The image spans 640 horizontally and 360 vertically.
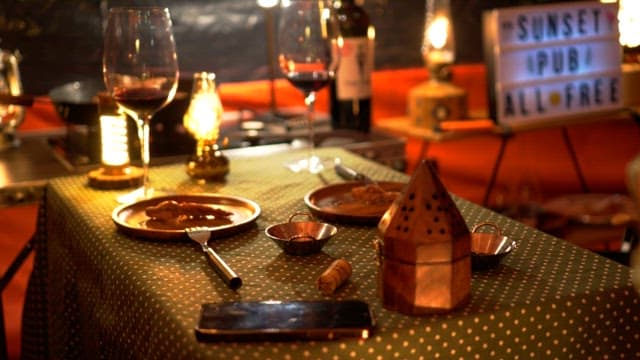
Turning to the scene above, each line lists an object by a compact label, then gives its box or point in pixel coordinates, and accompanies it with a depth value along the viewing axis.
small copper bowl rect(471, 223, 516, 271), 1.15
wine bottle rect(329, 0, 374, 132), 2.41
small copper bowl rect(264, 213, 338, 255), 1.23
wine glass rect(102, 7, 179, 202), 1.46
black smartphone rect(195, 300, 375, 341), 0.93
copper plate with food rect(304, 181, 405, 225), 1.38
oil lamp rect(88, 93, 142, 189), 1.70
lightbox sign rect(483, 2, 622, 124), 3.29
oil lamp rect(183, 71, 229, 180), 1.74
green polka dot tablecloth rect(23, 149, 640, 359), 0.98
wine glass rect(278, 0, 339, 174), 1.75
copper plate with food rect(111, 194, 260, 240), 1.32
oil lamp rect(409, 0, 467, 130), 3.28
